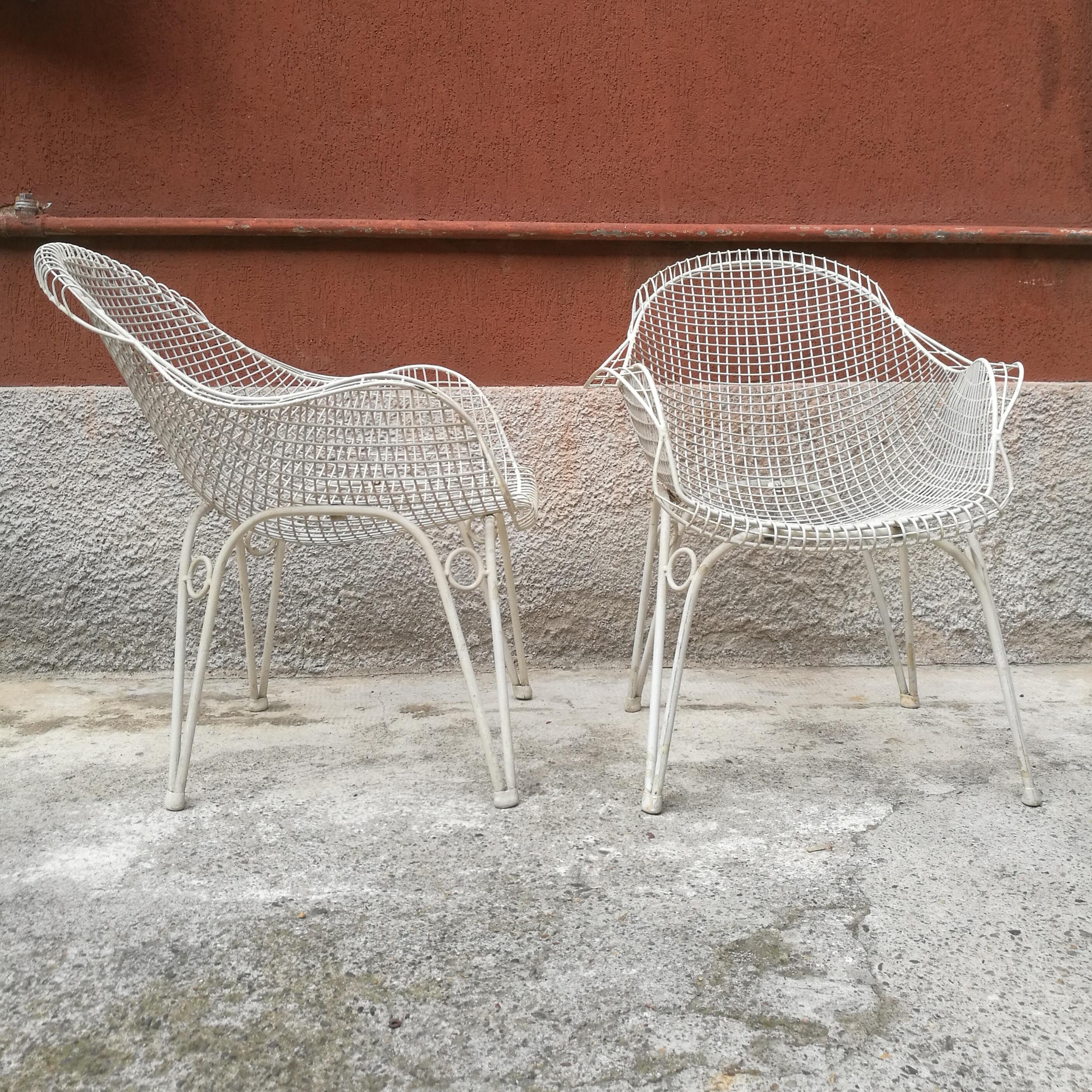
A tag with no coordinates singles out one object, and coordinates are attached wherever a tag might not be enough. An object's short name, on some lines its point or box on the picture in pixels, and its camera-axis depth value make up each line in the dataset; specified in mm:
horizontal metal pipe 2531
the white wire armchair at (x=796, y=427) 1657
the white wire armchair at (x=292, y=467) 1615
